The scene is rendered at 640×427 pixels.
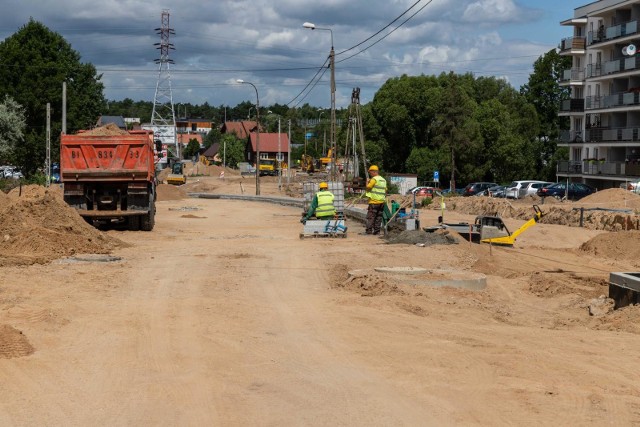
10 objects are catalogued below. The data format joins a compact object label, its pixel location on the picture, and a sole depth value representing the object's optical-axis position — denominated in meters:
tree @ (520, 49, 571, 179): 83.31
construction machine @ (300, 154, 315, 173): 108.03
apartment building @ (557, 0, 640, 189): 58.66
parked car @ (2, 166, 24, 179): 68.08
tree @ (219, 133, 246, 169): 132.38
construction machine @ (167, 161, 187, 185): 77.50
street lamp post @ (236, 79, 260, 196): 59.00
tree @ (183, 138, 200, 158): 171.25
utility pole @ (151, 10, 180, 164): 90.56
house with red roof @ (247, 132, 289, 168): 138.62
